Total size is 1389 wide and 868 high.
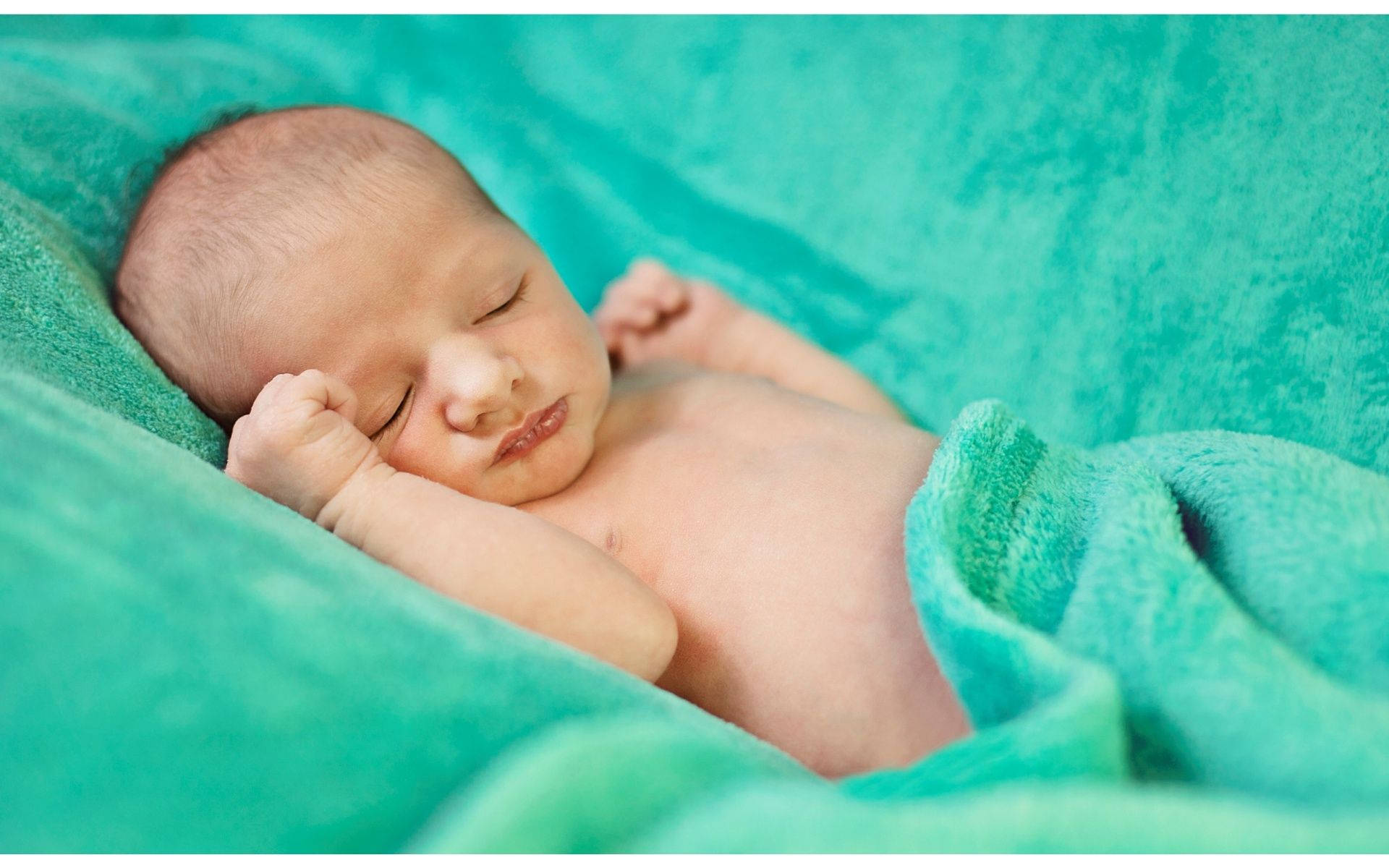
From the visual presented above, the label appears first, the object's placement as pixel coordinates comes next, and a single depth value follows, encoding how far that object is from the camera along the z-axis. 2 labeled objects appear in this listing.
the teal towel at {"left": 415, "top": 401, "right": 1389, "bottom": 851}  0.48
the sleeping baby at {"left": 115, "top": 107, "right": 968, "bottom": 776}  0.57
